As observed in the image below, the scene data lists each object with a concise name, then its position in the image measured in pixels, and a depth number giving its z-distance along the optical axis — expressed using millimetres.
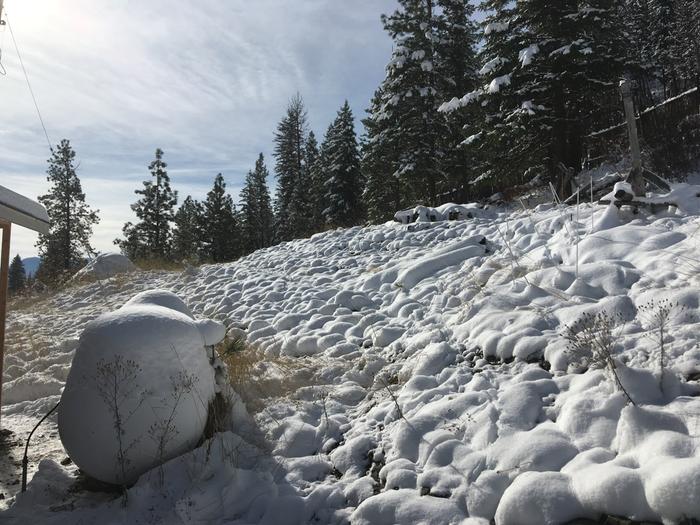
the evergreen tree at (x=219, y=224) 29391
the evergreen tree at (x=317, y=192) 29250
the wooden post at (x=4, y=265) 5160
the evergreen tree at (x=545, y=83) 10672
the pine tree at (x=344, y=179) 26656
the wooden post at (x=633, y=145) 5785
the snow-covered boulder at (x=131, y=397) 3617
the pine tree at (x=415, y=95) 16969
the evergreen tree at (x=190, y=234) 30297
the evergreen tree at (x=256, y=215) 35281
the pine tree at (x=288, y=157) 36250
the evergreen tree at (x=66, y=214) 29656
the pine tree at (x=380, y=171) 19547
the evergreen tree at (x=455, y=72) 17578
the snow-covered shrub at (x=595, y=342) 3049
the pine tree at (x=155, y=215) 29484
